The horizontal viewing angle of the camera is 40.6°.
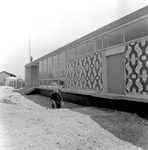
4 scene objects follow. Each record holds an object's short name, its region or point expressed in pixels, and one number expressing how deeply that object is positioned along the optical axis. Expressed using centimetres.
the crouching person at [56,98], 983
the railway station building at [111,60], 704
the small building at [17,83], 3591
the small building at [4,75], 5980
